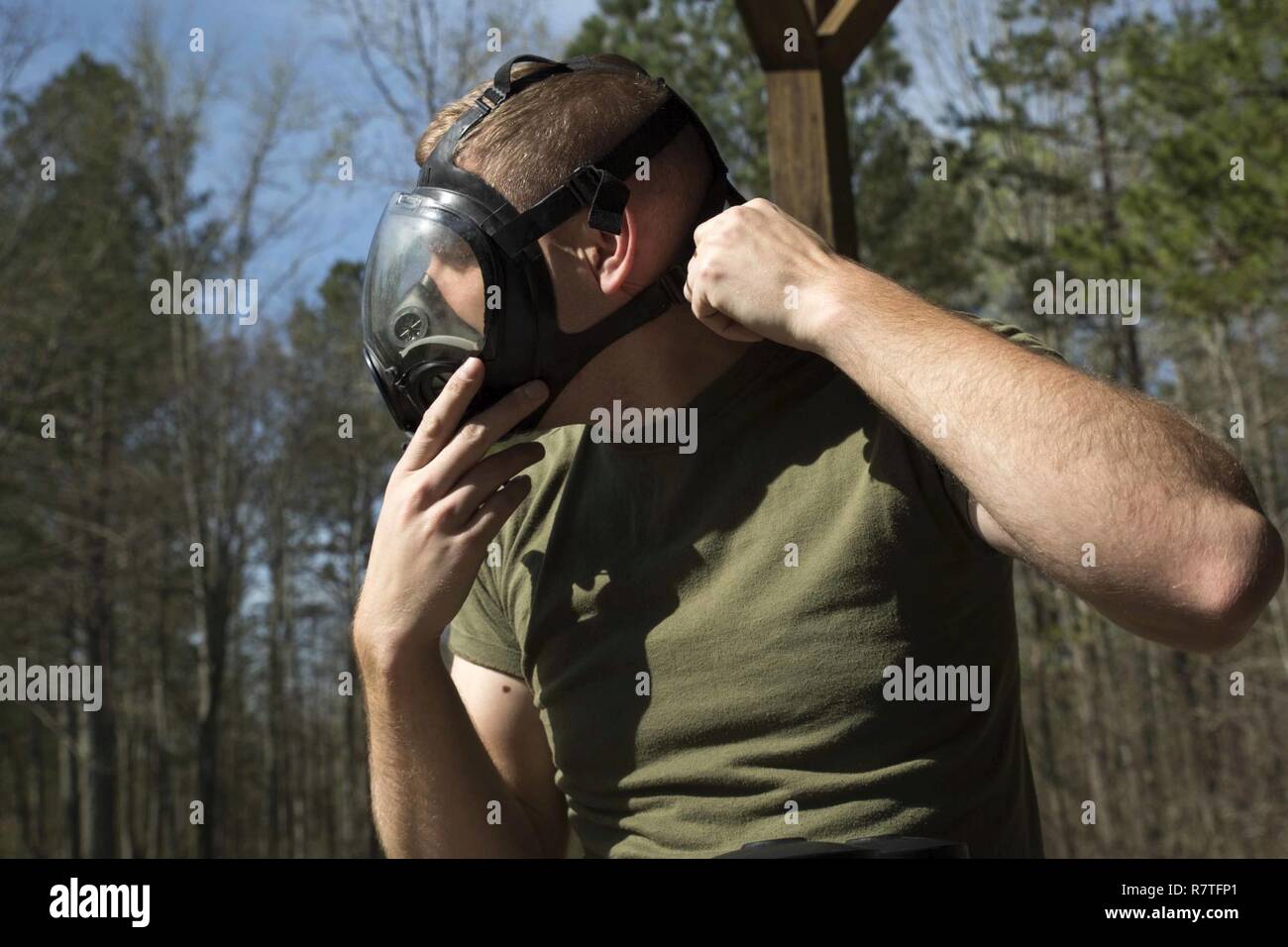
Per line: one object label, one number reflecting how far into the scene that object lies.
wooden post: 3.57
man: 1.69
